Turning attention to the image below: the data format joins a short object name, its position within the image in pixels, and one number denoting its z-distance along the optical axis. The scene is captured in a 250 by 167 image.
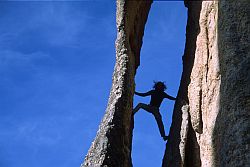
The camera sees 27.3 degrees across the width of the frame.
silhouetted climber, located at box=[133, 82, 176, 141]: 13.12
